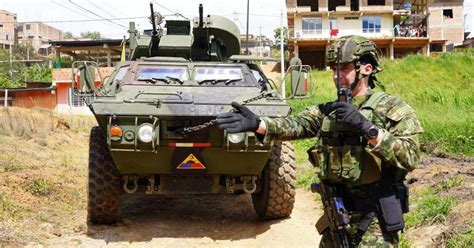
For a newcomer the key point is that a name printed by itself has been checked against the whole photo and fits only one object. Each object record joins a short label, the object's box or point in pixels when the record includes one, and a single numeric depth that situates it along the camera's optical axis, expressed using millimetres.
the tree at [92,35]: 61744
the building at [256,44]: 46450
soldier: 2389
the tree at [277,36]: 45897
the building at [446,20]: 37969
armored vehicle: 4453
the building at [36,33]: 74438
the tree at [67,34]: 74750
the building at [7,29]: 66750
